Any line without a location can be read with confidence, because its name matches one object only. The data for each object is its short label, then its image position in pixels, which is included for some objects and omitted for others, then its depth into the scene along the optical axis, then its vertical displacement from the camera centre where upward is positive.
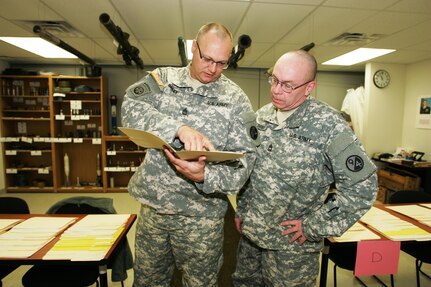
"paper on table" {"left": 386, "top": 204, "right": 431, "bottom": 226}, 1.92 -0.72
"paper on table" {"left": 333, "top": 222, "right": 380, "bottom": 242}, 1.62 -0.73
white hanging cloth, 5.52 +0.25
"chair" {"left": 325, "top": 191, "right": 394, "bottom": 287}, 1.98 -1.07
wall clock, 5.18 +0.81
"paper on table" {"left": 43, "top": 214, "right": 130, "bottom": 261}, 1.37 -0.71
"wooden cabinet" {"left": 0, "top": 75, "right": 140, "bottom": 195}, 5.35 -0.50
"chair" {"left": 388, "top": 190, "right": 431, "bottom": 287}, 2.21 -0.72
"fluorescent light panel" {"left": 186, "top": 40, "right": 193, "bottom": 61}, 4.05 +1.13
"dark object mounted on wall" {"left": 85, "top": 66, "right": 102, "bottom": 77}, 5.27 +0.88
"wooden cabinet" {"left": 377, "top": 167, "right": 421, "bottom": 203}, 4.34 -1.06
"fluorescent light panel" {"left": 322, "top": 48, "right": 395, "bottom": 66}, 4.28 +1.11
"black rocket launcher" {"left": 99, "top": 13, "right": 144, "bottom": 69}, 2.49 +0.89
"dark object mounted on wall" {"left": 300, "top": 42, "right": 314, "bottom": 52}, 3.24 +0.89
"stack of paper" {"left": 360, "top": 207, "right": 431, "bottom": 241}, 1.65 -0.72
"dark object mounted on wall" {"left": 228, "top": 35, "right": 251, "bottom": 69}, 3.12 +0.87
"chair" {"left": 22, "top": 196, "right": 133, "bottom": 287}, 1.76 -1.09
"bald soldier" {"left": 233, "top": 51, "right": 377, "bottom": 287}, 1.24 -0.30
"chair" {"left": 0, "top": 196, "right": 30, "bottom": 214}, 2.13 -0.74
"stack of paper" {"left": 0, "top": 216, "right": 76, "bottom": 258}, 1.41 -0.72
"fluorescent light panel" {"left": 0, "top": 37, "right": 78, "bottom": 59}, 3.89 +1.10
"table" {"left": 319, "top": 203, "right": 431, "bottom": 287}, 1.61 -0.81
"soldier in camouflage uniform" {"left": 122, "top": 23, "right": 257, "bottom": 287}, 1.25 -0.25
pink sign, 1.58 -0.83
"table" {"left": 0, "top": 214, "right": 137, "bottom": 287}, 1.32 -0.73
